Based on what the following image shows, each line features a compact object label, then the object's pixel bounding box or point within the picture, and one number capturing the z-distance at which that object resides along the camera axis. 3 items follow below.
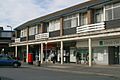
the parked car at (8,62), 17.27
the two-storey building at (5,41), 35.84
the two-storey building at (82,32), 15.55
